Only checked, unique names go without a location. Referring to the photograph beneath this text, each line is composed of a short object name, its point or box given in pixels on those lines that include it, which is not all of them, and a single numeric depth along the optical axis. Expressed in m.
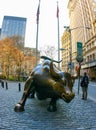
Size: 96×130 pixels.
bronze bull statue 3.40
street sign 8.50
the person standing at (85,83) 6.47
